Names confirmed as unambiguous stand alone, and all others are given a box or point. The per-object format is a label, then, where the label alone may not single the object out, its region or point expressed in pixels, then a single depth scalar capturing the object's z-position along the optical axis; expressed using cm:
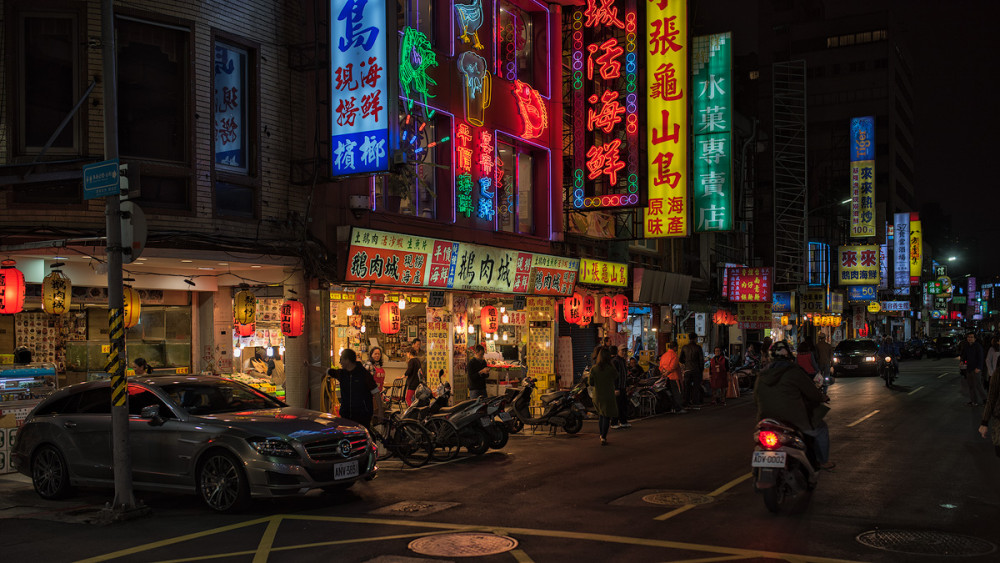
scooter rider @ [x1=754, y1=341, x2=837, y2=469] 958
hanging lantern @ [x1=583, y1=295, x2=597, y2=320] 2449
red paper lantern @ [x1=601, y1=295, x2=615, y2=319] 2569
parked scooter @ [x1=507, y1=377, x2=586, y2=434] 1759
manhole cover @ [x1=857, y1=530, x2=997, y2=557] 736
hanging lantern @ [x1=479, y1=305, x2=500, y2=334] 2073
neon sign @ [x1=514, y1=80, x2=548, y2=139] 2240
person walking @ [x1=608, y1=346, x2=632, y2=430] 1903
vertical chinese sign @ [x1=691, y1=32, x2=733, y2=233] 2683
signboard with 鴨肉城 1622
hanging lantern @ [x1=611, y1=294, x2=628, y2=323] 2591
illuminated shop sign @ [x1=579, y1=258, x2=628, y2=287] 2458
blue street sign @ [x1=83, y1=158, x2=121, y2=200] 980
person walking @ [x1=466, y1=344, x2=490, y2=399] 1756
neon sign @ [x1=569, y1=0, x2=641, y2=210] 2322
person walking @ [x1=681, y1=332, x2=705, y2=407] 2383
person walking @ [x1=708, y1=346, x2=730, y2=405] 2509
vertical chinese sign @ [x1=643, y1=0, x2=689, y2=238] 2409
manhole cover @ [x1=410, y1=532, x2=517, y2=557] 758
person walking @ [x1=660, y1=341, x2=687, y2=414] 2209
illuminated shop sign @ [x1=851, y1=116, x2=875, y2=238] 5075
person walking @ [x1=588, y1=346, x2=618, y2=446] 1595
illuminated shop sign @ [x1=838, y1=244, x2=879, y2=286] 5159
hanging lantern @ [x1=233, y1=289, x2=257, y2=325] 1556
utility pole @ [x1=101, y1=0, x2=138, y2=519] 976
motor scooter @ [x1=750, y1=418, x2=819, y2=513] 891
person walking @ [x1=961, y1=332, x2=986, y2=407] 2122
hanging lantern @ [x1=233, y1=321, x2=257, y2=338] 1745
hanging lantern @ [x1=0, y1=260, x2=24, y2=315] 1259
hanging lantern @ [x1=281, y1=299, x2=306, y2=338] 1557
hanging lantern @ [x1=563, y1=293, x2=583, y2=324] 2377
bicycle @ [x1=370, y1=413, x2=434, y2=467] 1348
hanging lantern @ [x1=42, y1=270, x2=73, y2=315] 1291
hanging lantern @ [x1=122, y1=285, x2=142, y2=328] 1378
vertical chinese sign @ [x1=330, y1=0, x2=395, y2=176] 1476
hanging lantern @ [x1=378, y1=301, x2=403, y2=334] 1739
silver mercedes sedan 979
